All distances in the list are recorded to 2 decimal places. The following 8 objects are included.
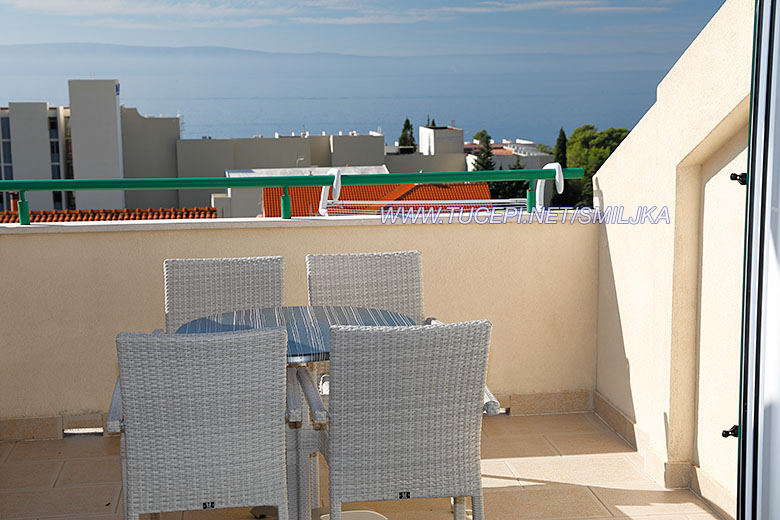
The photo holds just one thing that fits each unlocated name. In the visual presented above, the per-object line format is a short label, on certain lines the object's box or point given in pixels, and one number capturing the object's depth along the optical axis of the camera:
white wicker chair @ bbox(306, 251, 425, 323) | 3.14
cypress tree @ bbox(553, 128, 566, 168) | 33.20
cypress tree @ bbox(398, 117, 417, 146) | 38.93
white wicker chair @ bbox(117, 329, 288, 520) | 1.96
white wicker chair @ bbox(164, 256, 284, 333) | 3.04
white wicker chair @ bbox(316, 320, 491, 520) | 2.05
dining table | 2.33
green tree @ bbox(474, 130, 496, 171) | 26.40
